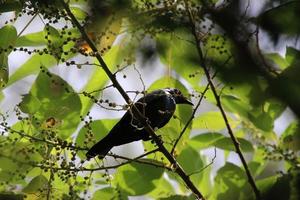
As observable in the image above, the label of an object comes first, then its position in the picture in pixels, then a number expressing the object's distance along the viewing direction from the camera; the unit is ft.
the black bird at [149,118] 23.24
